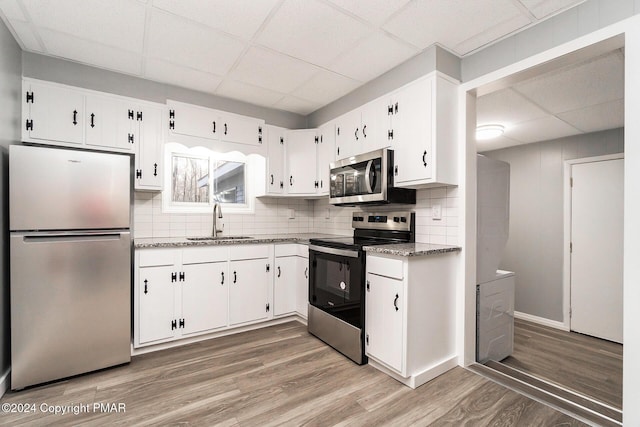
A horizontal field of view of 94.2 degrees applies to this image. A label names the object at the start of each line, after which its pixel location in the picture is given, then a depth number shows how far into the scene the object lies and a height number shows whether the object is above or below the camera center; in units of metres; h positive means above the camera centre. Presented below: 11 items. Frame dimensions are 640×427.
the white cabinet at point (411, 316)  2.09 -0.75
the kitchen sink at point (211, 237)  3.21 -0.26
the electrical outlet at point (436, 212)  2.55 +0.03
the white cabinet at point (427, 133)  2.30 +0.66
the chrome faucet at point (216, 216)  3.28 -0.02
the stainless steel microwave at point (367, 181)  2.56 +0.31
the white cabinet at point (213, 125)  3.01 +0.97
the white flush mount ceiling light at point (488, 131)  3.27 +0.95
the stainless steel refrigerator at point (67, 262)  2.00 -0.35
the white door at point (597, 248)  3.41 -0.38
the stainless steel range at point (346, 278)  2.40 -0.56
